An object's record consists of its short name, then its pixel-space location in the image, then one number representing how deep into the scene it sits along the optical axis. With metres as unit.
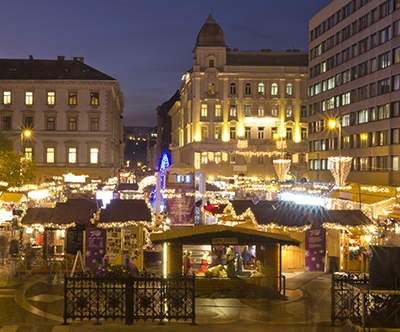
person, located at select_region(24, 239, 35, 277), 20.69
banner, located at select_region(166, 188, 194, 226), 30.98
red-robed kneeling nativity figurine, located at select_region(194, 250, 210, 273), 19.48
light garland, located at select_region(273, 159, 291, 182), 39.93
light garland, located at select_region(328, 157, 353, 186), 33.17
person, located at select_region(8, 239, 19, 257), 23.17
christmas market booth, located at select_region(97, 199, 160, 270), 20.76
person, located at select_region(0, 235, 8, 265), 25.17
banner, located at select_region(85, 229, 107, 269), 20.97
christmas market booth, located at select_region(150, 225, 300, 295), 16.98
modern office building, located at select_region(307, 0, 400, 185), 48.16
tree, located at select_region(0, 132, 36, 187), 42.22
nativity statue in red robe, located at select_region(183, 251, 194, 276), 19.28
